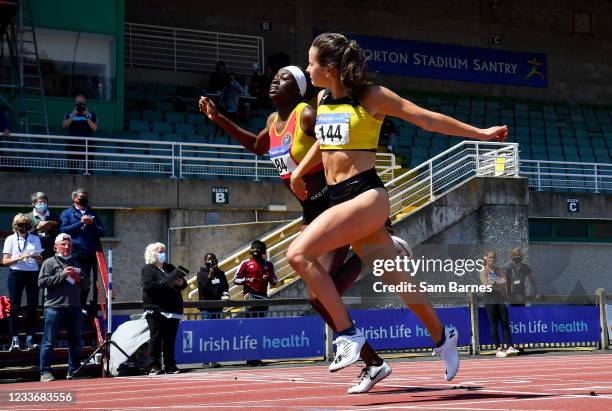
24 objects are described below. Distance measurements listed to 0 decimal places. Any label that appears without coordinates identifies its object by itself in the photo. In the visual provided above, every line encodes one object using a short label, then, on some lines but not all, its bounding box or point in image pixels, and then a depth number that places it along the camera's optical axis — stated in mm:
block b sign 22312
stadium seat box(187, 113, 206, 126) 26548
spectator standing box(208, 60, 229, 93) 26375
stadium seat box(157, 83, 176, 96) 28562
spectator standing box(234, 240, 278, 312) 17953
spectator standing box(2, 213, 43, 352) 14523
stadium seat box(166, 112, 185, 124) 26344
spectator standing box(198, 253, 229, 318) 17750
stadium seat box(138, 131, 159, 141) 24938
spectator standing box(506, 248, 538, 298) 19203
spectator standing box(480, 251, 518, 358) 18125
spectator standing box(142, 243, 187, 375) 14836
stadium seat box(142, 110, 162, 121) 26312
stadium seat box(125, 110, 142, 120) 26281
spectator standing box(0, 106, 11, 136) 21062
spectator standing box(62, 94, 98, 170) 22062
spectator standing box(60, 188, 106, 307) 15289
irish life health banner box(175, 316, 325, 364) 15984
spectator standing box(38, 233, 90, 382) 13828
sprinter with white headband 7555
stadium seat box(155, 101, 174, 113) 27234
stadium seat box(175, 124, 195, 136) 25766
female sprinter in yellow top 6930
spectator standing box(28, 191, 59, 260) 15266
